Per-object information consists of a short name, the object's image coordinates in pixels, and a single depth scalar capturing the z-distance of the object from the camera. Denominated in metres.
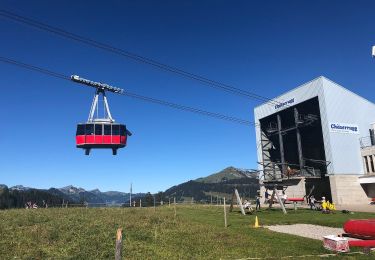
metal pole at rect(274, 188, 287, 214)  38.87
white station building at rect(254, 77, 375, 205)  61.12
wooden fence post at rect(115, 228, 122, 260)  10.05
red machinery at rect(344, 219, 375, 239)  17.63
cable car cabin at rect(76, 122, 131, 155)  46.97
